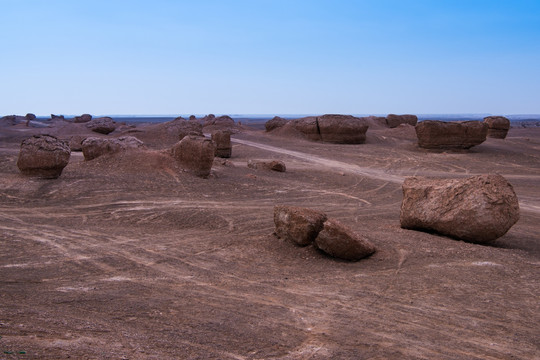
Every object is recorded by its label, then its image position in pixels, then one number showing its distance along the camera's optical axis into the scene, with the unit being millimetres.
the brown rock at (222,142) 24266
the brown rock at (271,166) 19828
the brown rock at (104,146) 18203
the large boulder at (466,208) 8617
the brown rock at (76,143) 27072
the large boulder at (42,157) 13852
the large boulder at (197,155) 16172
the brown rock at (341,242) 7750
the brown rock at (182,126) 32438
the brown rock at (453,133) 27734
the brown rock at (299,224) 8211
